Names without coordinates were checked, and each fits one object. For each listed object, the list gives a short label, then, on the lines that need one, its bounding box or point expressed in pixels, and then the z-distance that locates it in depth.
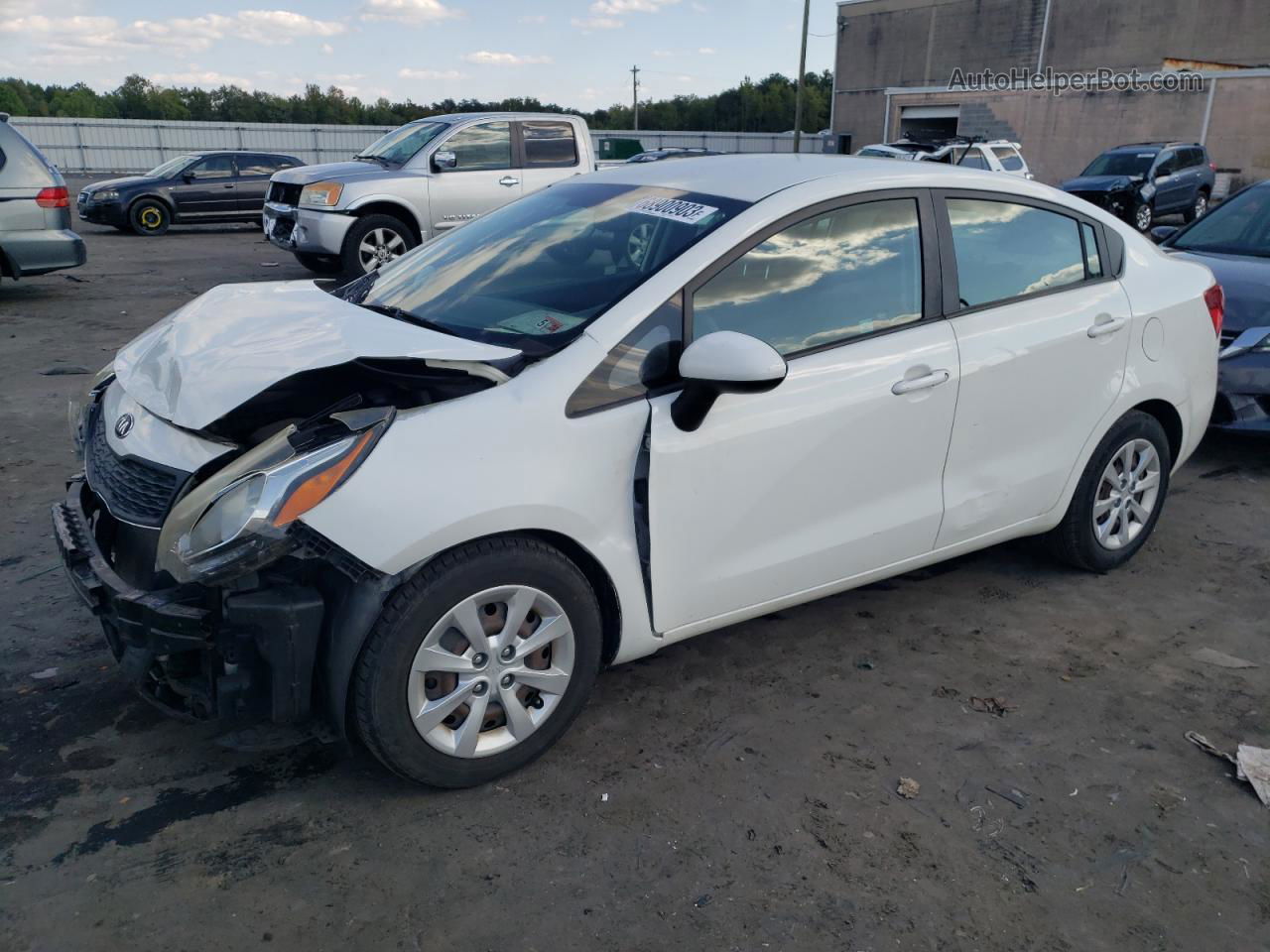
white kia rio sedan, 2.59
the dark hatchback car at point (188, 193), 17.86
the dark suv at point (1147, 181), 20.25
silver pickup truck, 11.16
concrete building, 34.59
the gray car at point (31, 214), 9.52
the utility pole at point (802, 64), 38.66
